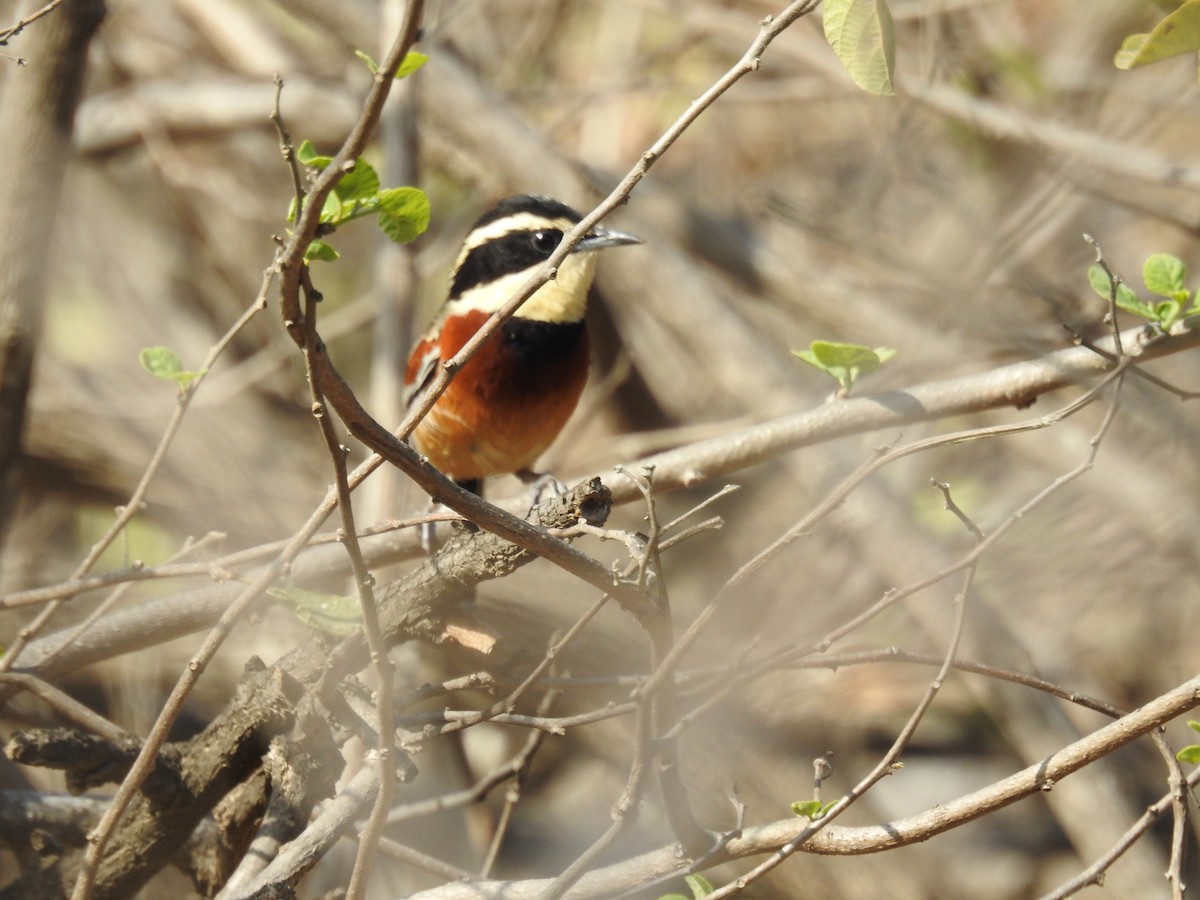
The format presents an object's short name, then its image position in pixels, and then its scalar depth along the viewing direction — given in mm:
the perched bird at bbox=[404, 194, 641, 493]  9070
